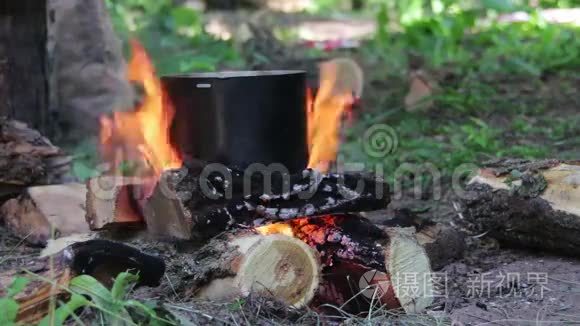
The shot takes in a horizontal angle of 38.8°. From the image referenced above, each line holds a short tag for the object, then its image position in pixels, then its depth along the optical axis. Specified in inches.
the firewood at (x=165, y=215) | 111.7
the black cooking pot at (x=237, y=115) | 113.9
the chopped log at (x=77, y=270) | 90.4
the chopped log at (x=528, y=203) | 122.3
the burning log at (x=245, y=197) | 110.7
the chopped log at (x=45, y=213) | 136.4
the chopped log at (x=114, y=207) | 123.8
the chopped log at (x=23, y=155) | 145.1
